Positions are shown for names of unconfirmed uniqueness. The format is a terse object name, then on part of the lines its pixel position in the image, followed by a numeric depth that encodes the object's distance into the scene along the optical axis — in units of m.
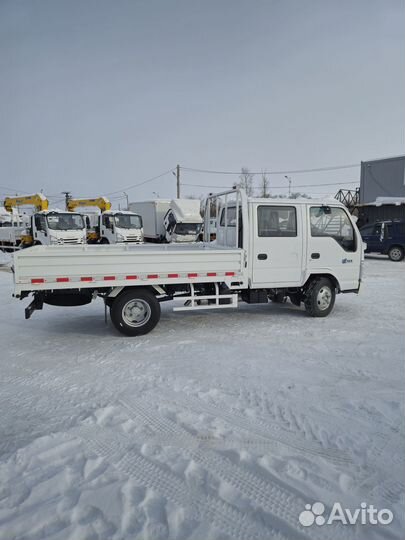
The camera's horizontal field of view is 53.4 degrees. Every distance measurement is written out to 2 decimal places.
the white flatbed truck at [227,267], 5.87
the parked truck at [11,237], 23.56
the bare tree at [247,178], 55.04
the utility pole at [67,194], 43.58
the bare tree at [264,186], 58.06
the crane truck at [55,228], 19.67
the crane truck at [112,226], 22.83
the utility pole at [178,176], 37.28
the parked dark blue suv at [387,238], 17.69
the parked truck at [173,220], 22.94
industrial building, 31.80
